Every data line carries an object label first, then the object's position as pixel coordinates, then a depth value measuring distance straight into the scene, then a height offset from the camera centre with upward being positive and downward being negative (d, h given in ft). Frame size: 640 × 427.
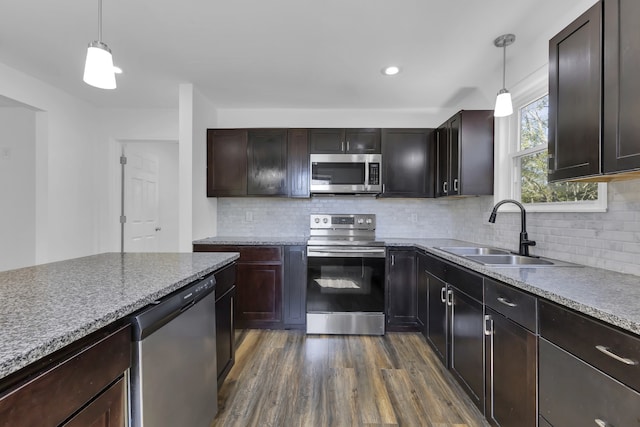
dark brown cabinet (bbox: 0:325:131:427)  2.04 -1.44
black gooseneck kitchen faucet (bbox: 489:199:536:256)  6.63 -0.56
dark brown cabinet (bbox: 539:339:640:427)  2.83 -2.02
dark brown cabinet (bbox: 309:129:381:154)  10.37 +2.69
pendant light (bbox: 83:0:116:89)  4.18 +2.18
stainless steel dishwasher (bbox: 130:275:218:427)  3.19 -1.96
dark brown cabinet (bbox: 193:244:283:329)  9.43 -2.36
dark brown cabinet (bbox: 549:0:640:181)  3.62 +1.71
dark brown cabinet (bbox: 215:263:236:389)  5.71 -2.26
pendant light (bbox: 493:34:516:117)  6.09 +2.43
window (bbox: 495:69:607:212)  6.07 +1.36
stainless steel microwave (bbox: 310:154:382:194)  10.28 +1.48
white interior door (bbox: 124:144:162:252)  11.91 +0.55
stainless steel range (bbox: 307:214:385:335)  9.21 -2.40
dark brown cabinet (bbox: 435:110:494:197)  8.38 +1.84
